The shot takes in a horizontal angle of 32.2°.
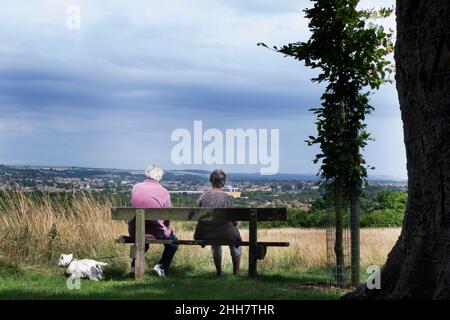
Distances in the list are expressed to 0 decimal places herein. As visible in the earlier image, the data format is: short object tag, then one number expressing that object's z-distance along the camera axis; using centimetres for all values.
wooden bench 1136
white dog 1108
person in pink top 1184
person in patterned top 1181
